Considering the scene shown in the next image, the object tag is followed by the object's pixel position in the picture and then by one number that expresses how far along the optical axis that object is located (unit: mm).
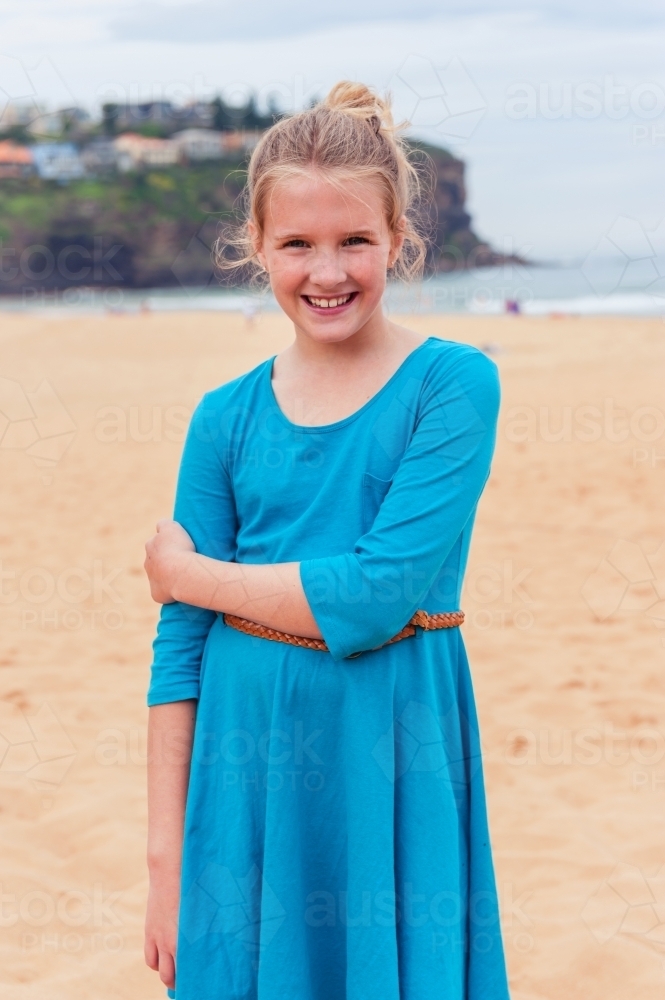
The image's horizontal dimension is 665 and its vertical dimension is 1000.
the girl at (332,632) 1412
